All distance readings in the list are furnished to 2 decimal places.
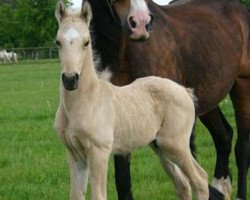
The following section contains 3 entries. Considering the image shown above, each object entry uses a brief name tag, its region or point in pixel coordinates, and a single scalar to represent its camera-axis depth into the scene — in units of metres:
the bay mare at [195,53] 6.74
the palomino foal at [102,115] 4.85
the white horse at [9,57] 71.72
